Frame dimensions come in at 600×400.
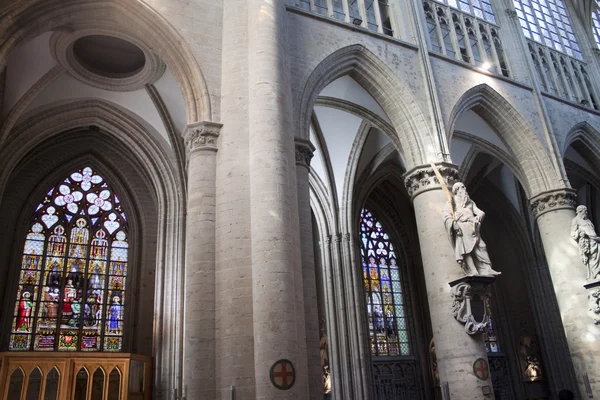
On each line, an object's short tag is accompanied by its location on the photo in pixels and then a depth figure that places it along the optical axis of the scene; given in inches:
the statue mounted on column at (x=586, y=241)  474.0
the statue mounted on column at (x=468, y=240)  408.8
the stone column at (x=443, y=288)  387.2
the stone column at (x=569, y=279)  463.8
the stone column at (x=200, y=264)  306.0
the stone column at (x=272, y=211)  292.2
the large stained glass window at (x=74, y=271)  555.8
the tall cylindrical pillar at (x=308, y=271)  336.1
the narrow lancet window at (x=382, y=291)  736.3
